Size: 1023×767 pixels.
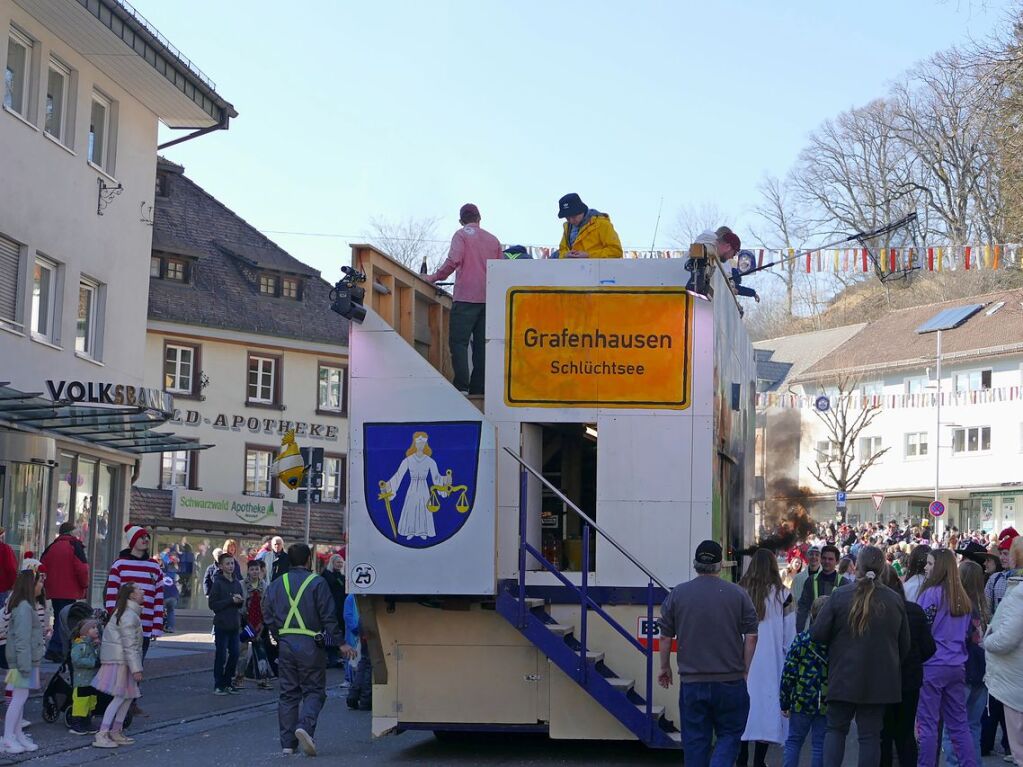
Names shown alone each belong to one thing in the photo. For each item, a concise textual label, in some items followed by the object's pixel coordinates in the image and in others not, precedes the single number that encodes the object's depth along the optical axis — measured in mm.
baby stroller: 14430
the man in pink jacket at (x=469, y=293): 12891
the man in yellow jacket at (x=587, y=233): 12875
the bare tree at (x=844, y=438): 62406
